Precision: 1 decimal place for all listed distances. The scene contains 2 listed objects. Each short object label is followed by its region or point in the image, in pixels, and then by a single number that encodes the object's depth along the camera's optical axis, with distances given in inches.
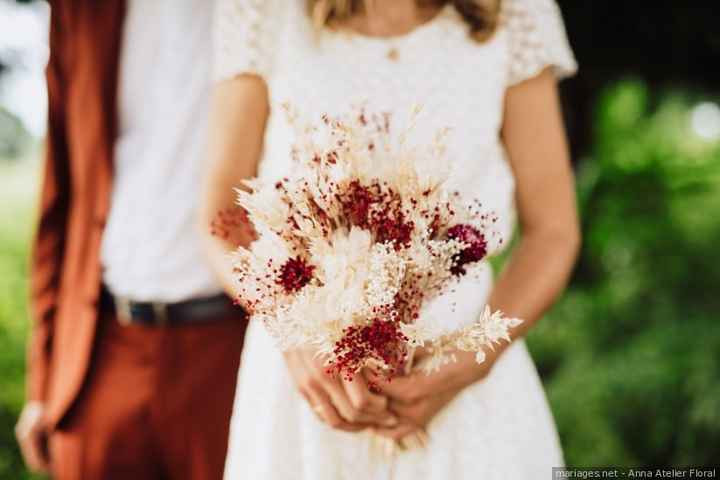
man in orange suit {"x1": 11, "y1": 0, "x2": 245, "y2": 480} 86.4
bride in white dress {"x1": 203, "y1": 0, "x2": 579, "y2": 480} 65.2
